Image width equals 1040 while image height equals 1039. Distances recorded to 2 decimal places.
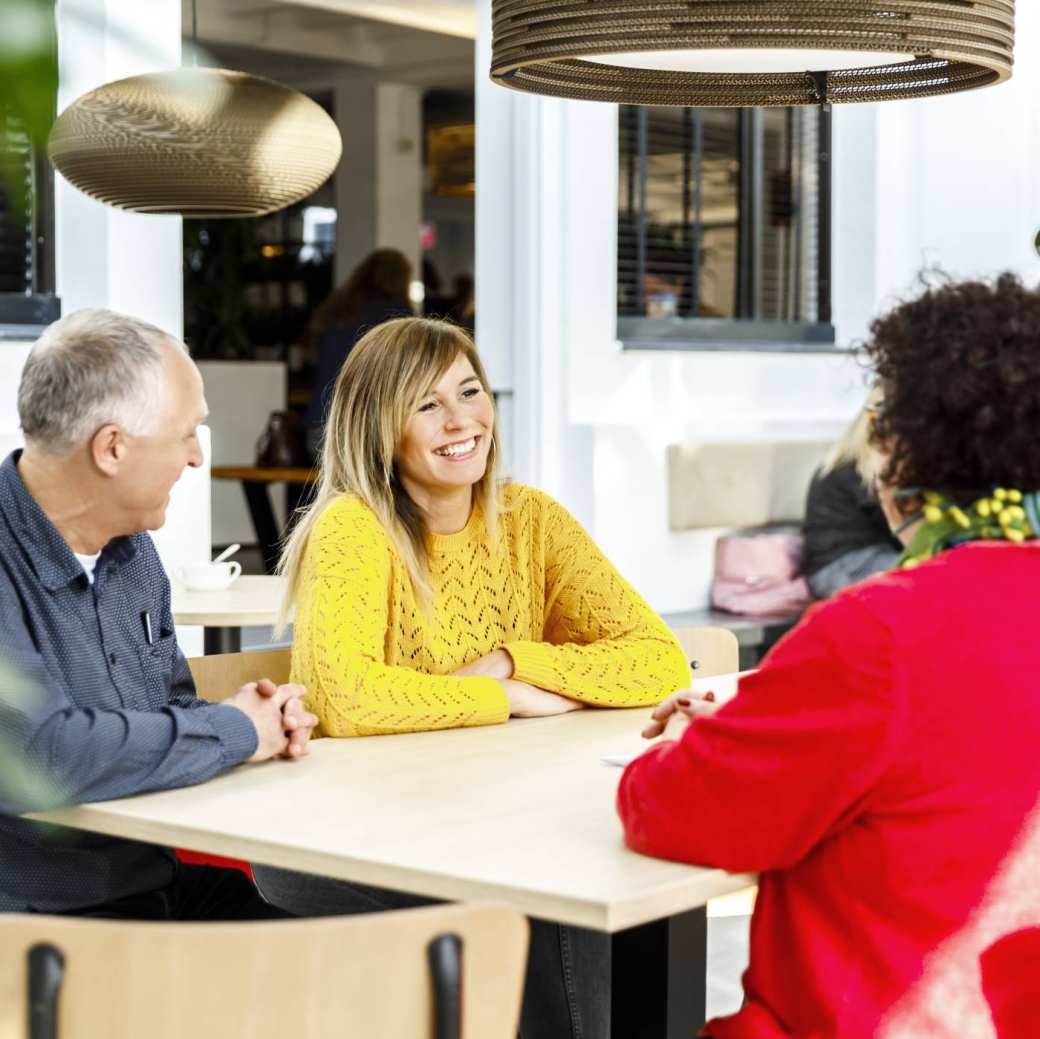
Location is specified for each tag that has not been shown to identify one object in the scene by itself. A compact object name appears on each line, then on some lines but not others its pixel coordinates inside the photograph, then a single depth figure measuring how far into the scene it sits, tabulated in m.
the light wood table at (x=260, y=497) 7.33
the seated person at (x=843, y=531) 5.86
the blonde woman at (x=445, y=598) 2.16
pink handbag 6.26
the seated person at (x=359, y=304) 7.05
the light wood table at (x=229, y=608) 3.57
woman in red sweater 1.38
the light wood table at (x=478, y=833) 1.45
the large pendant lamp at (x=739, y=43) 1.89
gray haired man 1.75
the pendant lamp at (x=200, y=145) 3.67
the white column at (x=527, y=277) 5.84
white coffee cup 4.04
